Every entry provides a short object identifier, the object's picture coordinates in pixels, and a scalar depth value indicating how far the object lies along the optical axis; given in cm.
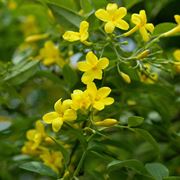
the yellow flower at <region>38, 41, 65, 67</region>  71
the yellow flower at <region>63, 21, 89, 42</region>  61
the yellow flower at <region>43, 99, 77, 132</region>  59
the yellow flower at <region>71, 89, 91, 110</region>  59
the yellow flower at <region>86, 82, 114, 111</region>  59
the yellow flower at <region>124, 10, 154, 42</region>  61
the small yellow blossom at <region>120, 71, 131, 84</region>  63
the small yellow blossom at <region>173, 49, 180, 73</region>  65
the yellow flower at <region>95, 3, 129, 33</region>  61
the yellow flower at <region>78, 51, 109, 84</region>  60
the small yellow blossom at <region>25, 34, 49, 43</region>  77
